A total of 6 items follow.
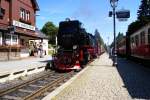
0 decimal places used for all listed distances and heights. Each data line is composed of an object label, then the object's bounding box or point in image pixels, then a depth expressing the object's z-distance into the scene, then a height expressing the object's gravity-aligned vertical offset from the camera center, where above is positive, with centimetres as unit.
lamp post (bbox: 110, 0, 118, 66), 1117 +299
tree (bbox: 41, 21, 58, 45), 5218 +810
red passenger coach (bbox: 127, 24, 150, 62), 872 +57
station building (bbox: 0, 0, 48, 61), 1424 +264
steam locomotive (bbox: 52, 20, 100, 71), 947 +30
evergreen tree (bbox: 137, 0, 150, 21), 3894 +1148
